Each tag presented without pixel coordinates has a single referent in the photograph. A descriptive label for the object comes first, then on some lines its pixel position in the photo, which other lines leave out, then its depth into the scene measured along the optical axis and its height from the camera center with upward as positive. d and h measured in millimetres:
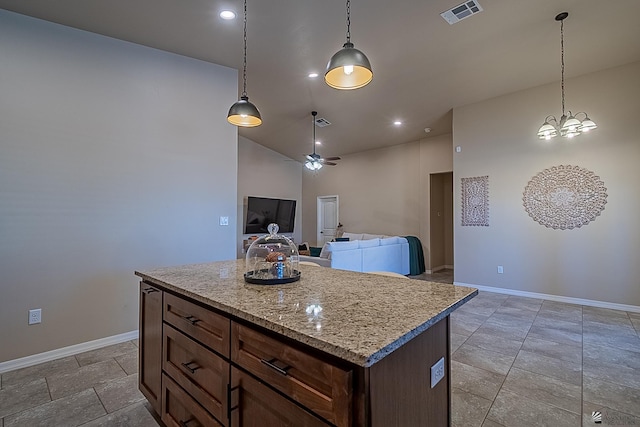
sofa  4973 -674
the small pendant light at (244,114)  2527 +898
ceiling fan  6138 +1173
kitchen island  879 -480
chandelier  3396 +1099
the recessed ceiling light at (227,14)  3028 +2065
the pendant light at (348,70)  1849 +979
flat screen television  8303 +127
